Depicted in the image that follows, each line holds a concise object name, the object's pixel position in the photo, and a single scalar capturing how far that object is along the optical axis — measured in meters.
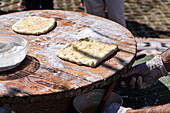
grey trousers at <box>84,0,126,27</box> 2.07
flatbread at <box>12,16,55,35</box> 1.51
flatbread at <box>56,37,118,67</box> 1.32
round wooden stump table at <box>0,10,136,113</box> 1.21
